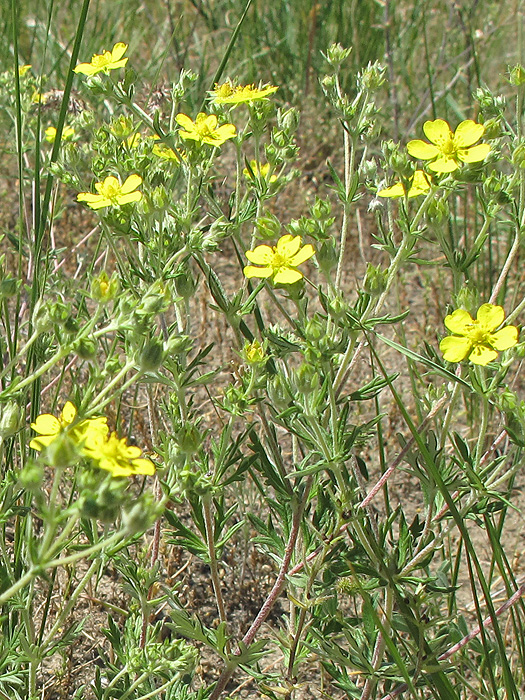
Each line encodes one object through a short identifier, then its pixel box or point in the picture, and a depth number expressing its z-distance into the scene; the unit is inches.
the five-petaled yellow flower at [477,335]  10.5
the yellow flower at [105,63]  11.5
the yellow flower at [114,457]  9.2
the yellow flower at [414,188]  10.9
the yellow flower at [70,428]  9.4
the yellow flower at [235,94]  11.5
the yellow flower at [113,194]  10.8
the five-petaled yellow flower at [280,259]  10.5
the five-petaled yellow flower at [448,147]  10.8
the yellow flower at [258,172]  11.3
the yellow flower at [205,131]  11.2
